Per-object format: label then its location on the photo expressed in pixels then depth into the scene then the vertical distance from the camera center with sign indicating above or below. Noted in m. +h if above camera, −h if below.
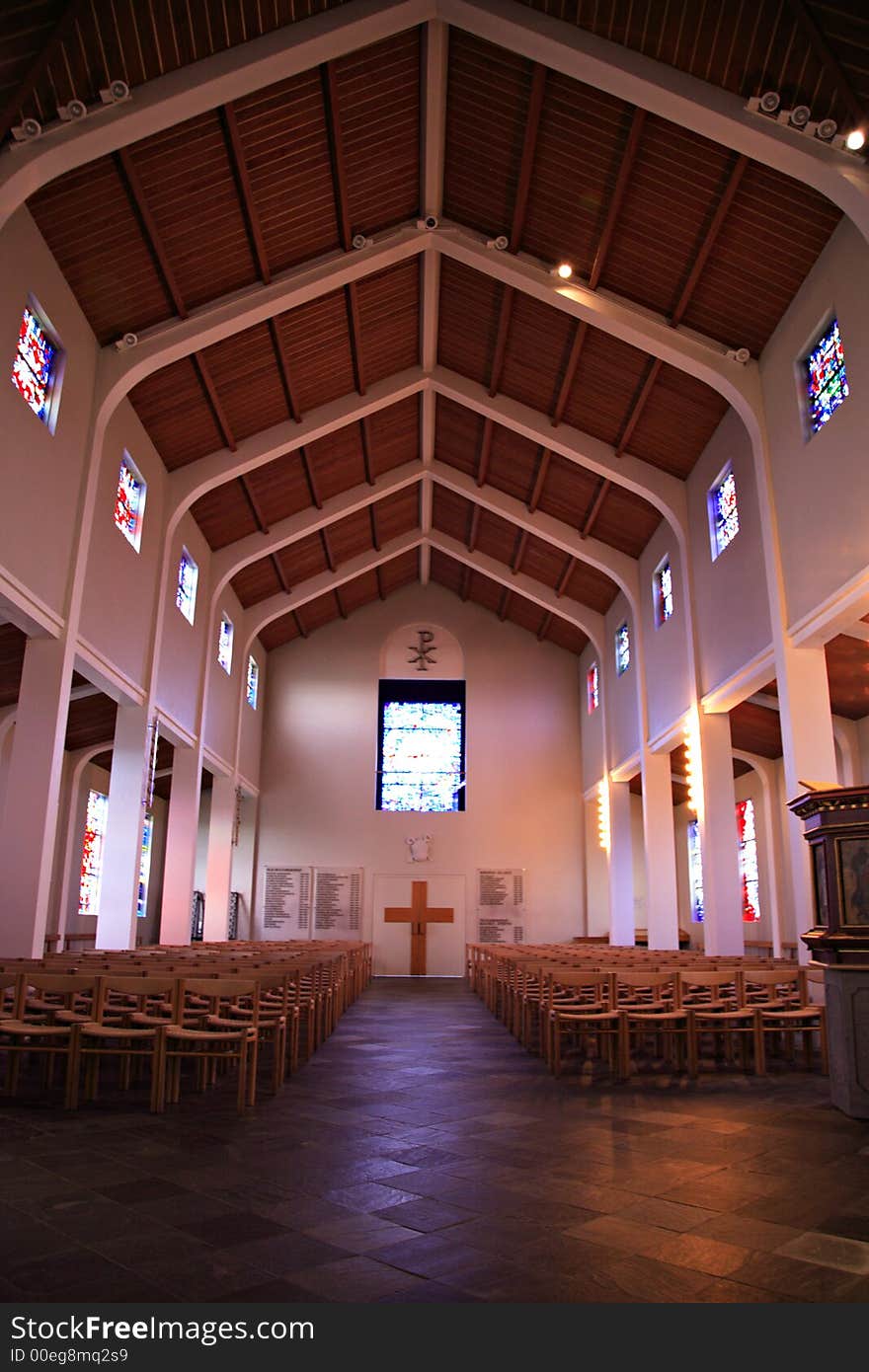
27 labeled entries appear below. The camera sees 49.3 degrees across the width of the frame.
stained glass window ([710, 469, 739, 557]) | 11.48 +5.02
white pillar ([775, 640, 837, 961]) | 9.20 +1.89
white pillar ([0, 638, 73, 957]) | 8.91 +1.14
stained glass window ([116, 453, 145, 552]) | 11.80 +5.16
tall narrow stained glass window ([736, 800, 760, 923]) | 17.11 +1.14
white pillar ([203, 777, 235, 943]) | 17.06 +1.03
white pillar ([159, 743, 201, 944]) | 14.10 +1.07
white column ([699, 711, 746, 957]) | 11.71 +0.67
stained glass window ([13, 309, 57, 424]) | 8.77 +5.14
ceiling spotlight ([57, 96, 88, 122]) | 7.55 +6.30
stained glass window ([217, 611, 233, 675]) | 17.09 +4.89
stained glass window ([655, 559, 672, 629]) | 14.29 +4.93
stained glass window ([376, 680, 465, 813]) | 20.52 +3.74
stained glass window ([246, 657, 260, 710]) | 19.78 +4.88
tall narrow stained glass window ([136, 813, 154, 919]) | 20.41 +0.99
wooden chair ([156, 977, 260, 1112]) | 5.11 -0.68
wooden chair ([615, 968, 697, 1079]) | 6.53 -0.64
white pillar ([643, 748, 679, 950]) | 14.61 +1.06
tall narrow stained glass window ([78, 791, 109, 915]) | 16.52 +1.10
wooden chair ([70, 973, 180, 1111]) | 5.14 -0.62
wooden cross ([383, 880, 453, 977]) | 19.50 +0.08
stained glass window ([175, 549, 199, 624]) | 14.49 +5.04
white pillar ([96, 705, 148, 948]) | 11.80 +1.07
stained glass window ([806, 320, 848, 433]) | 8.65 +5.01
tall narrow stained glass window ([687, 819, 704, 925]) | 19.48 +1.08
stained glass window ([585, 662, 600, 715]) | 19.55 +4.81
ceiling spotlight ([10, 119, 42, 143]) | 7.43 +6.03
